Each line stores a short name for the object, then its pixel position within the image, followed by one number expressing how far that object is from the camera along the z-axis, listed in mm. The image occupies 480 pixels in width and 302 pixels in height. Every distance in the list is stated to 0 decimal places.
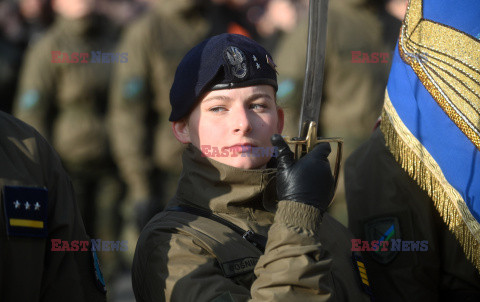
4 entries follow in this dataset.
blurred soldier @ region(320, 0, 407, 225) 11453
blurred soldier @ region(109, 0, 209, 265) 14047
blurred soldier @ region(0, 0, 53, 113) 15820
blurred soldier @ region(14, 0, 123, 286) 14734
